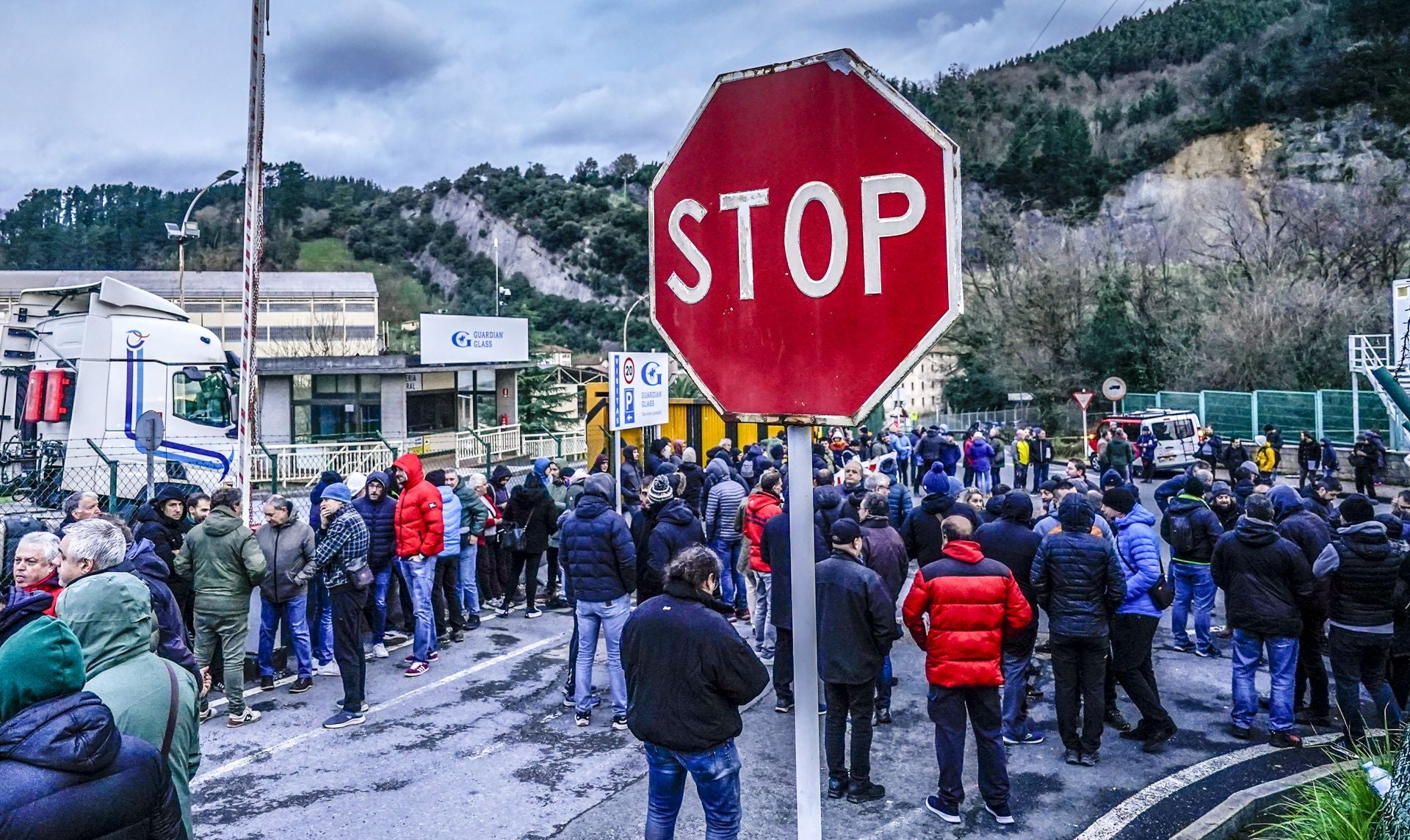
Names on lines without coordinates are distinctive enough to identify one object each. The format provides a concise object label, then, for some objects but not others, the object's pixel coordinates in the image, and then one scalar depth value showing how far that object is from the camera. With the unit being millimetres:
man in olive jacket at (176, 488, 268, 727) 6621
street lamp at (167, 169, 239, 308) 21389
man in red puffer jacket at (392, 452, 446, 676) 7887
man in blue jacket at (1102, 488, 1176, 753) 6117
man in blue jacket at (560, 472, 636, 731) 6637
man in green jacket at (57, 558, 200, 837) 3084
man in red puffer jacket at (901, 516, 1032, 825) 5102
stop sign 1746
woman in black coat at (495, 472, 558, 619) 9805
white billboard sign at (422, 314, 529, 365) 26984
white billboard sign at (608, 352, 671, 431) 11055
